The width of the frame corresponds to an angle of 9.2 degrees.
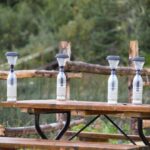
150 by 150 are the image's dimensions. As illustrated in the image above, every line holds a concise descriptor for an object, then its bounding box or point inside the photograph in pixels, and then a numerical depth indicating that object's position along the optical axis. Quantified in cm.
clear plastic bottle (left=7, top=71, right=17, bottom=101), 785
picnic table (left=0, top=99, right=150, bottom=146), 724
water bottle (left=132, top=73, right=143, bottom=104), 755
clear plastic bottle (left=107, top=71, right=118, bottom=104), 757
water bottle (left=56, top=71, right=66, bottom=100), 776
